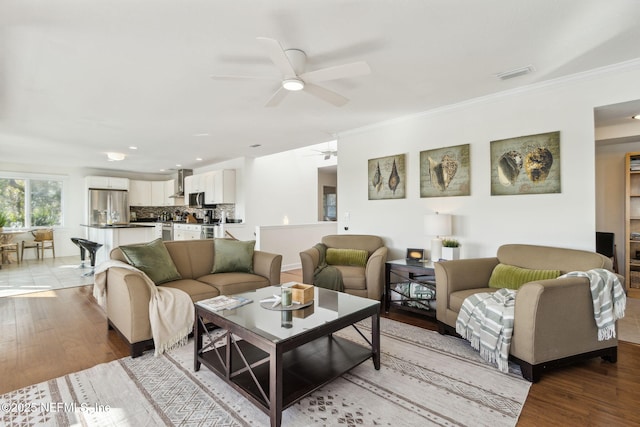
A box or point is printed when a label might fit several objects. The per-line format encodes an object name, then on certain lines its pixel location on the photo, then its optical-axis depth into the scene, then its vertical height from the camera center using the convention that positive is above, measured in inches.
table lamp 141.6 -7.1
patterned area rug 70.6 -46.6
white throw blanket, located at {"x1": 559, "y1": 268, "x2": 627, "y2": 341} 89.1 -26.2
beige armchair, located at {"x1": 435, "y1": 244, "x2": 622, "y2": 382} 85.1 -32.2
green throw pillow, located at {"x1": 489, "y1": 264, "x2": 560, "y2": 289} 108.4 -23.2
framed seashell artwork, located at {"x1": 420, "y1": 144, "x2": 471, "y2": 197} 147.1 +20.2
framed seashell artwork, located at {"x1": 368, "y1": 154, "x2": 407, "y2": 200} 170.7 +20.4
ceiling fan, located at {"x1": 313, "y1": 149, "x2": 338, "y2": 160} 271.1 +53.9
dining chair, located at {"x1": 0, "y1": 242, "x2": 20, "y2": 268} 273.5 -30.6
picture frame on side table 152.1 -21.3
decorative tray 89.0 -27.3
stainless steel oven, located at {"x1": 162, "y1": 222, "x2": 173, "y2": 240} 311.1 -15.7
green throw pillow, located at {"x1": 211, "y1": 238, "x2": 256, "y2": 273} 145.6 -20.3
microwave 304.8 +15.1
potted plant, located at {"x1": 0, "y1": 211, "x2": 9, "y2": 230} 278.7 -3.0
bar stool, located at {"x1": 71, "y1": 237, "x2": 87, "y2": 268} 244.0 -30.7
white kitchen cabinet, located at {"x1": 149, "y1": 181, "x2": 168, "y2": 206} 370.9 +25.2
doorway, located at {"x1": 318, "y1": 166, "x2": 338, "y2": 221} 376.2 +22.0
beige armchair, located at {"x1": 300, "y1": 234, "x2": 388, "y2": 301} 145.7 -26.4
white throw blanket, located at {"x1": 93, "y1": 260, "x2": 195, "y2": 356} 102.8 -33.6
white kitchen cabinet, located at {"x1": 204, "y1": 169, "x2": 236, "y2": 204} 276.8 +25.4
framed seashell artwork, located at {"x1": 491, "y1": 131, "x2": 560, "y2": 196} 123.3 +19.7
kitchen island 246.8 -16.7
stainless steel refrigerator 332.2 +9.3
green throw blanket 150.1 -31.7
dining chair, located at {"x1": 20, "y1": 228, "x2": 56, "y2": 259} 303.3 -25.4
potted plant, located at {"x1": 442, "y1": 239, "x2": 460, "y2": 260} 137.2 -16.7
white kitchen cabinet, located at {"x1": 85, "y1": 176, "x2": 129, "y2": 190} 330.0 +36.2
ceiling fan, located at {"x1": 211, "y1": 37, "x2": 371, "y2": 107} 81.7 +41.7
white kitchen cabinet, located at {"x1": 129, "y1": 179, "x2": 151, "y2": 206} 360.2 +26.2
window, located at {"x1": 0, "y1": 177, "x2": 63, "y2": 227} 299.7 +15.1
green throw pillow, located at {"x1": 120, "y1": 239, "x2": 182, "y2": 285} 119.4 -18.0
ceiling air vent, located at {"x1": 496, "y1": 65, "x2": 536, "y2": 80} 111.2 +51.6
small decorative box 94.1 -24.7
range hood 342.6 +36.6
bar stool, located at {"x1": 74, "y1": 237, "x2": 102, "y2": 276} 225.6 -23.1
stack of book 88.9 -26.6
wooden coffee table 68.6 -38.6
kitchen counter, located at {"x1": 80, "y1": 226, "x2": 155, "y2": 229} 254.5 -9.0
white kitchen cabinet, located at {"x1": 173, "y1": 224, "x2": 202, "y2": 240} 279.1 -15.6
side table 136.6 -31.7
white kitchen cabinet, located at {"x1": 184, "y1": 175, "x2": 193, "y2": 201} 320.9 +30.2
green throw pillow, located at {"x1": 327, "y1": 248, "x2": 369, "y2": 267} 165.5 -23.6
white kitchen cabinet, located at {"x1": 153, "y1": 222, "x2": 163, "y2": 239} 307.9 -14.4
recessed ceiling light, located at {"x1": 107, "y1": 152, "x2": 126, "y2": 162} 245.1 +47.8
